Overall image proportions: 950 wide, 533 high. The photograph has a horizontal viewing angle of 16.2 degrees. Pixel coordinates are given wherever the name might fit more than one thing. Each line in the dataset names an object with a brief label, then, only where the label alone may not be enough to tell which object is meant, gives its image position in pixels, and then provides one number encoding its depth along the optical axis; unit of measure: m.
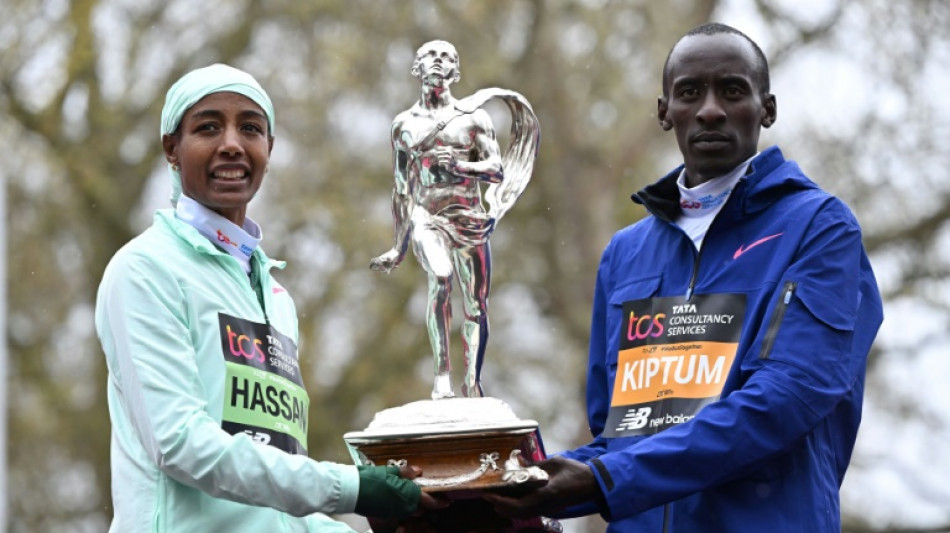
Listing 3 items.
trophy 7.37
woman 6.87
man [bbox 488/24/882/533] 7.16
